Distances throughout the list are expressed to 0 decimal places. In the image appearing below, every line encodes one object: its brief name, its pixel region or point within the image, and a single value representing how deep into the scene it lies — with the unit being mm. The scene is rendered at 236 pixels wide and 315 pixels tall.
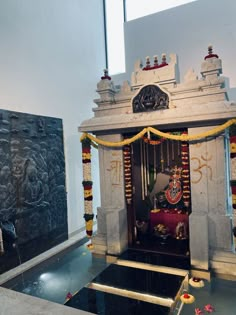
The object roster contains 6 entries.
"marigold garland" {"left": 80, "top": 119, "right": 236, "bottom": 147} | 3454
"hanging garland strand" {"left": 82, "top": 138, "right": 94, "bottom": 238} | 4457
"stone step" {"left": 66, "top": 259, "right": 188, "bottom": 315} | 2878
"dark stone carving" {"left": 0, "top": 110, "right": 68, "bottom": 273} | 3936
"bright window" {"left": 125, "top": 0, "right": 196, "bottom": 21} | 6588
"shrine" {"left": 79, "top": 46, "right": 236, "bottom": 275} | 3717
